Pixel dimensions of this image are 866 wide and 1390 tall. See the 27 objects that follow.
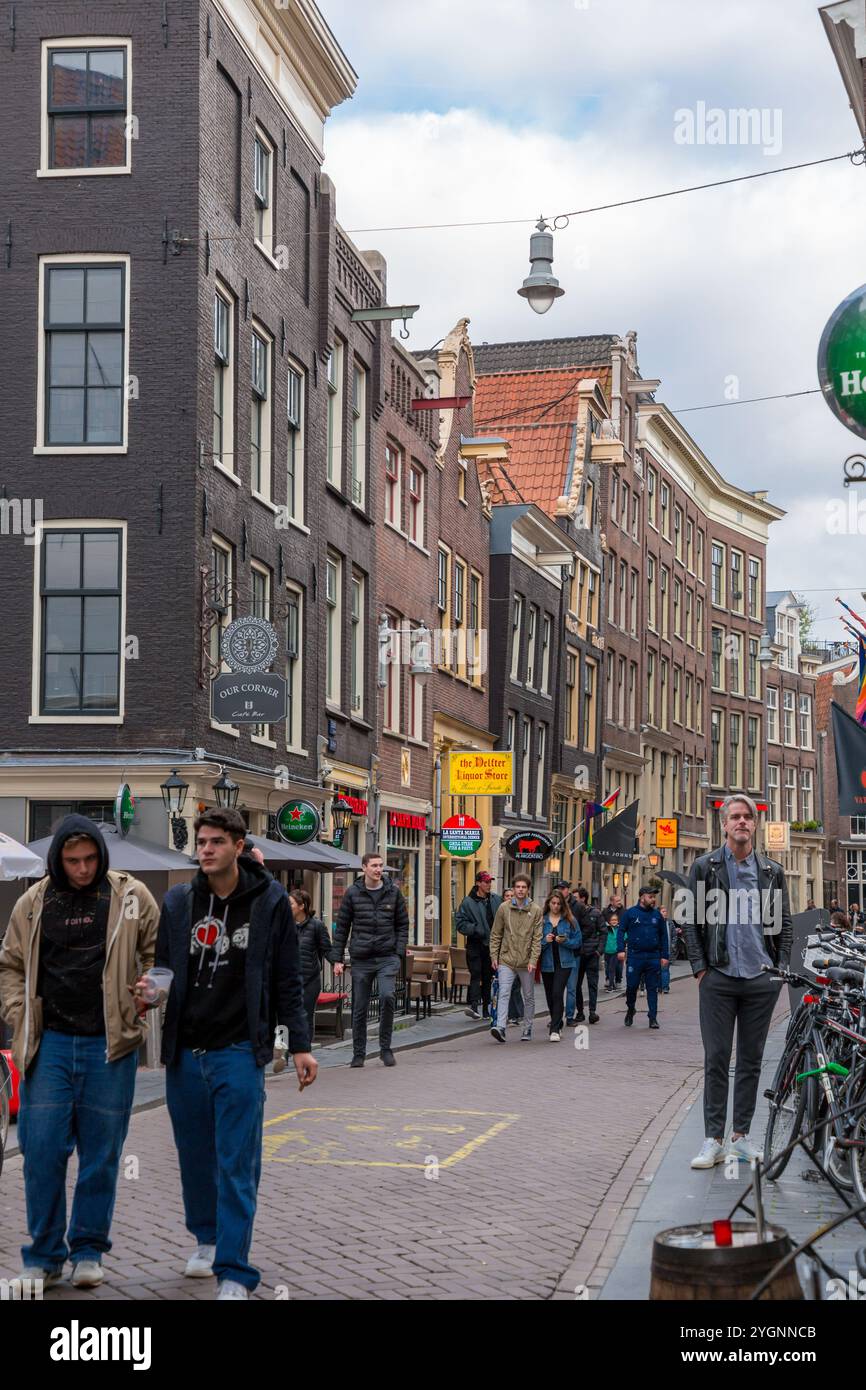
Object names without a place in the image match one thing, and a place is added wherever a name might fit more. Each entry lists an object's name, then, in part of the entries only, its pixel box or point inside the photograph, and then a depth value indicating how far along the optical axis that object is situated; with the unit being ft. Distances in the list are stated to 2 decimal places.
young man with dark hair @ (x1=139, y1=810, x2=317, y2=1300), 21.93
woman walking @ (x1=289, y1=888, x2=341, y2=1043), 53.06
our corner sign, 68.03
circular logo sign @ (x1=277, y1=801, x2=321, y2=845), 74.33
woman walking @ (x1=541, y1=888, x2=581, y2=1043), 65.98
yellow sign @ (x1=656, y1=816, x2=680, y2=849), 188.96
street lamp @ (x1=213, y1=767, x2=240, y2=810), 68.95
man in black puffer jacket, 54.54
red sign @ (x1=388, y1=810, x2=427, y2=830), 104.88
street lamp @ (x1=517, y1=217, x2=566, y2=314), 69.31
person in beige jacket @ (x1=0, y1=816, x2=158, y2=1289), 22.76
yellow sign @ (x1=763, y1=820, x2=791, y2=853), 210.38
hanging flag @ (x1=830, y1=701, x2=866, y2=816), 57.88
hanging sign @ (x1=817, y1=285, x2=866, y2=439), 32.30
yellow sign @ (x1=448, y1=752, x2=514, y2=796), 107.24
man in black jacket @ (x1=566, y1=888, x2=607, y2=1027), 75.56
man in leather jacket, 31.89
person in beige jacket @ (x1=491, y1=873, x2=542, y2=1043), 64.18
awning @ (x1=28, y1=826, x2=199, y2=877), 51.29
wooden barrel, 14.73
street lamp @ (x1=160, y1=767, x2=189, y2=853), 67.62
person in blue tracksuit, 72.43
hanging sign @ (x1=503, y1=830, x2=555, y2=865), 111.55
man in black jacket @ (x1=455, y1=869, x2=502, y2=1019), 78.38
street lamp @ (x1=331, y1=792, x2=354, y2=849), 91.45
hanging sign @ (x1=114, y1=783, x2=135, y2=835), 63.87
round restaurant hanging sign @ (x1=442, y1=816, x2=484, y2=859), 90.17
